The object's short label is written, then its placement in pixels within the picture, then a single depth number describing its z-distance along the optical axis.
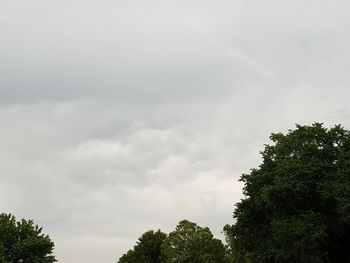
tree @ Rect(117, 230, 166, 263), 114.94
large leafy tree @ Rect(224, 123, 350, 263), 50.69
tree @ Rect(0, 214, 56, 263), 81.00
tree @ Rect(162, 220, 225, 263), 101.69
